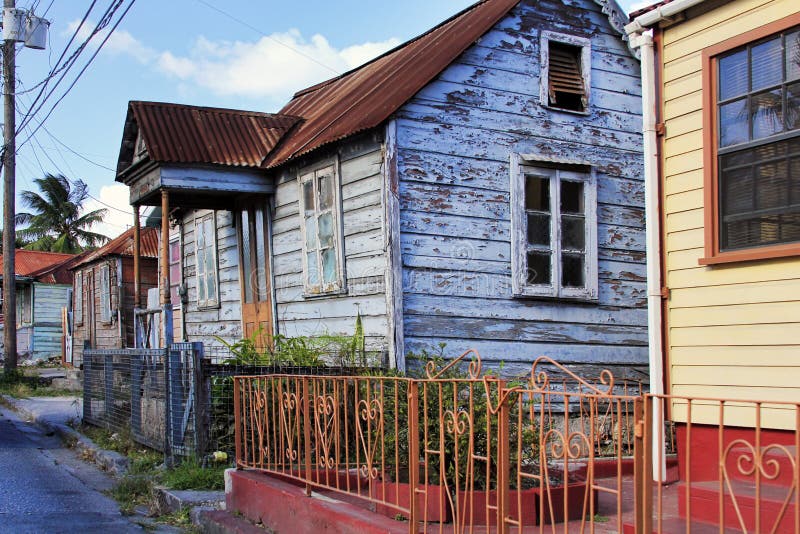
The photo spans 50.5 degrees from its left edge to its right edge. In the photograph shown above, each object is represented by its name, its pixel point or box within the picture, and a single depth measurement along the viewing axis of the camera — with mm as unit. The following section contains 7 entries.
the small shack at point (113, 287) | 25453
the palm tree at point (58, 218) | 50938
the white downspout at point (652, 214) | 6160
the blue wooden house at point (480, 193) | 9398
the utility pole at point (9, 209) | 20594
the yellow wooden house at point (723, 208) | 5379
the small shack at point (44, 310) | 34469
